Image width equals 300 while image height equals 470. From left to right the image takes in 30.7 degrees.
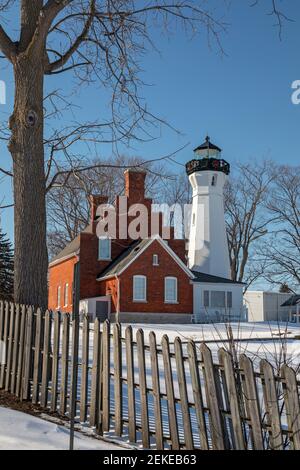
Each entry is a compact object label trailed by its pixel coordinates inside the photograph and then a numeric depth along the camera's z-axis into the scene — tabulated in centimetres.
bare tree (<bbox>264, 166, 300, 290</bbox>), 4341
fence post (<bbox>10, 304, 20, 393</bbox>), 809
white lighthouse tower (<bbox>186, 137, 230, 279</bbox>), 4050
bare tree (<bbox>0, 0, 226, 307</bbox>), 859
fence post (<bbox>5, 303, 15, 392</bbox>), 826
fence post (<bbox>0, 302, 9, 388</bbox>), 841
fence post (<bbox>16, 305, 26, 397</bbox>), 792
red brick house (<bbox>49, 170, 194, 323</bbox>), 3103
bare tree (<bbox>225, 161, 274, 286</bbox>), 4803
